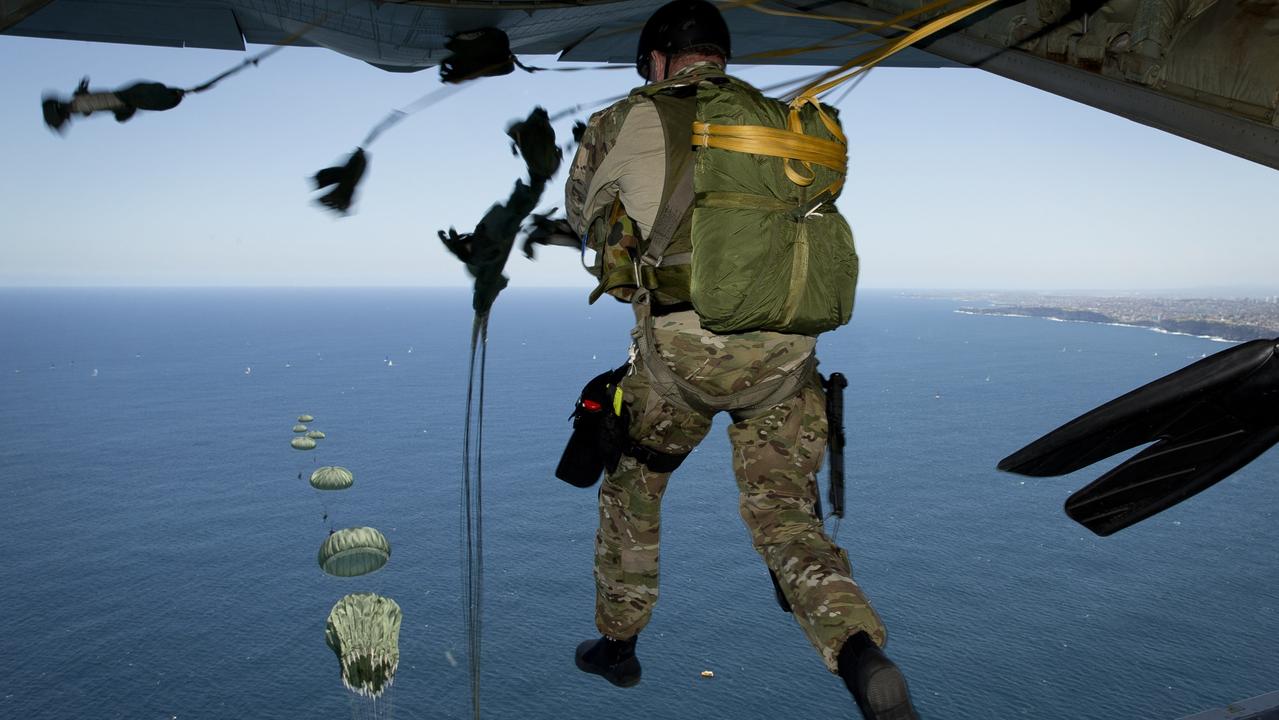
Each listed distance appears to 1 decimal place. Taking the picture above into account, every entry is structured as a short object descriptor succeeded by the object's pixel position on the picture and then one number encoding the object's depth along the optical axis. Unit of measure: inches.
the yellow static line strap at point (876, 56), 119.0
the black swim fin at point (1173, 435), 117.7
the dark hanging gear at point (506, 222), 143.5
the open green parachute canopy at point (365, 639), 2055.9
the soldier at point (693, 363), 121.1
